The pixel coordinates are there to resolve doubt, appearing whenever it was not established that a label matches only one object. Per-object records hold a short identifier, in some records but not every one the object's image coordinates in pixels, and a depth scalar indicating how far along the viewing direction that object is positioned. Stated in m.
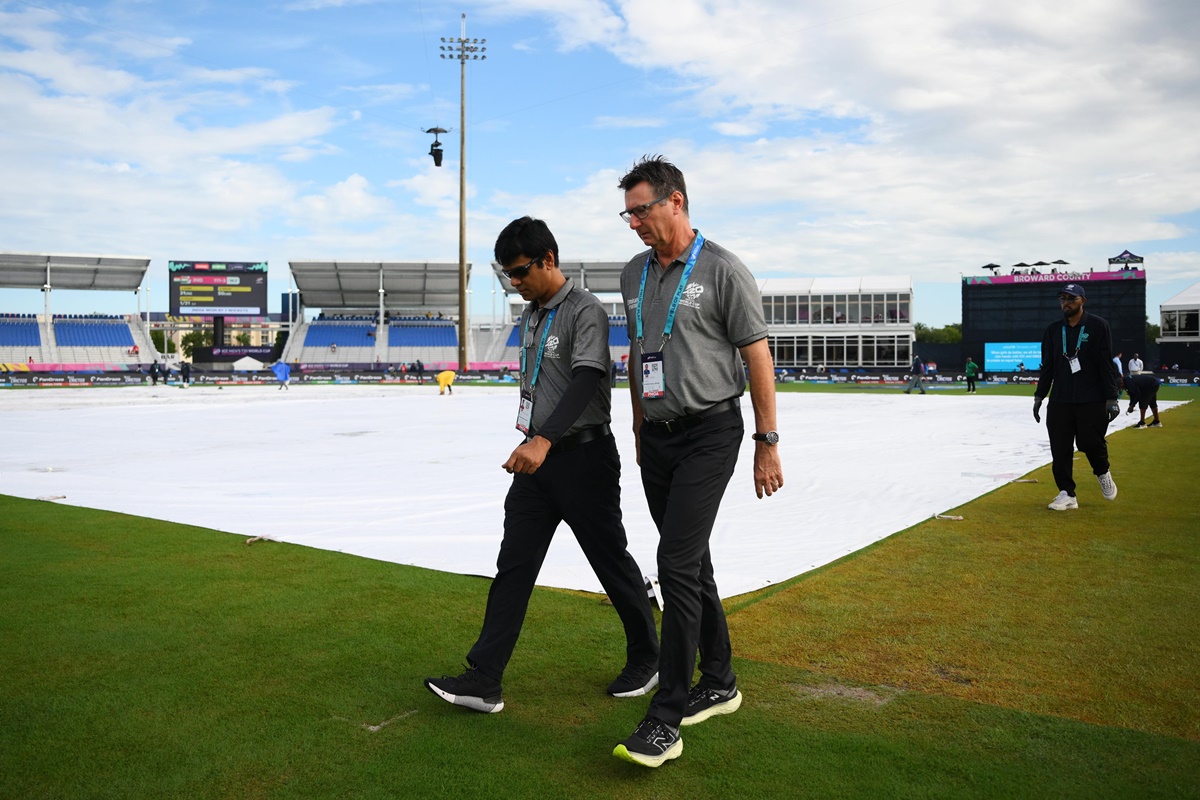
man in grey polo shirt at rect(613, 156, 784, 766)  3.09
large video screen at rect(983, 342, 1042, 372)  49.09
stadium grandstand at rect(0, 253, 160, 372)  58.91
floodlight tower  46.22
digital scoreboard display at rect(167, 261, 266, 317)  58.41
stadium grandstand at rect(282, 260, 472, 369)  64.69
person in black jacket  7.29
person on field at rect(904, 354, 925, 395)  36.25
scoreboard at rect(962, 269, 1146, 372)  49.09
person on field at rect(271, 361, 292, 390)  36.31
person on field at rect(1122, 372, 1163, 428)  17.08
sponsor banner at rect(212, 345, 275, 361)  58.88
